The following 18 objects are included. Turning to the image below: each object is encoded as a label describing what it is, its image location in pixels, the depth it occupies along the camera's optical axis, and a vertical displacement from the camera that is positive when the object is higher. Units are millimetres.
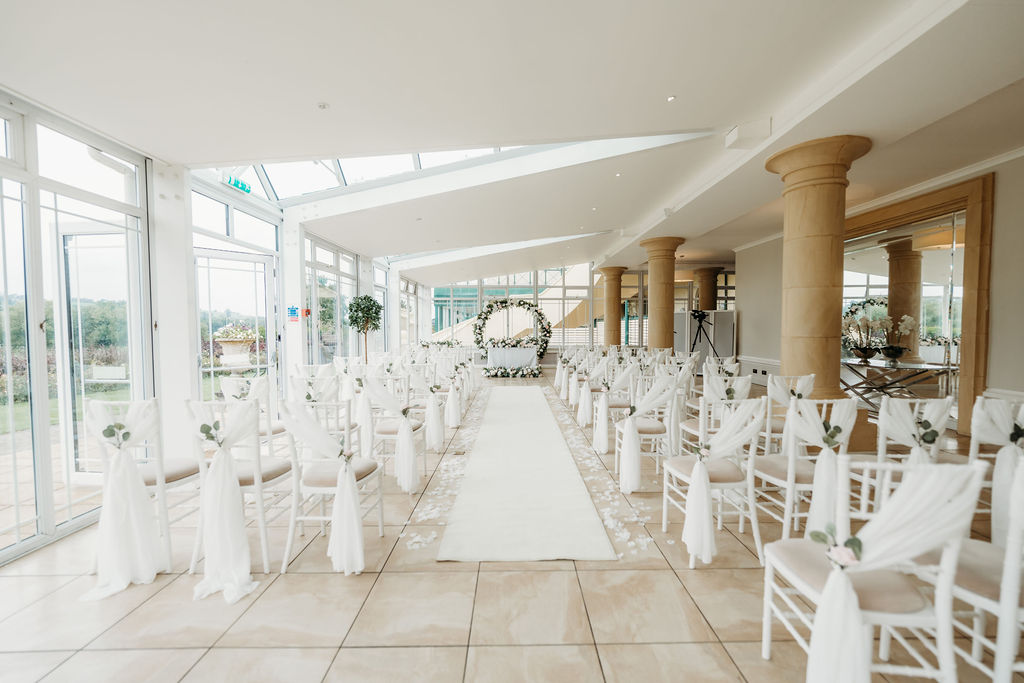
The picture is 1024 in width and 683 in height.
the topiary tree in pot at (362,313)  8852 +280
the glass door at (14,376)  2949 -318
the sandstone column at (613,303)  14844 +758
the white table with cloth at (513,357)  12367 -864
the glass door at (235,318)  5211 +134
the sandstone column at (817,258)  4375 +661
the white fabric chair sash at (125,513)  2453 -1032
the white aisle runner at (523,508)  2795 -1412
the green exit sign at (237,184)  5703 +1908
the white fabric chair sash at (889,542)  1319 -673
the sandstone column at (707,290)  15383 +1207
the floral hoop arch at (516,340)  12375 -25
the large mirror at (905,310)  6109 +202
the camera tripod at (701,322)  12900 +82
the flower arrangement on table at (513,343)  12305 -471
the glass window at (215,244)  5289 +1081
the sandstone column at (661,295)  10078 +688
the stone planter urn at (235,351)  5570 -310
